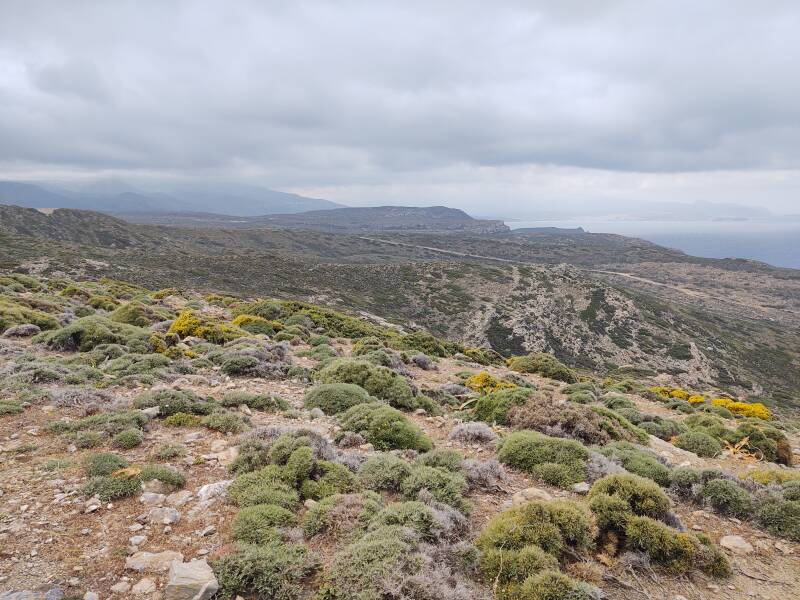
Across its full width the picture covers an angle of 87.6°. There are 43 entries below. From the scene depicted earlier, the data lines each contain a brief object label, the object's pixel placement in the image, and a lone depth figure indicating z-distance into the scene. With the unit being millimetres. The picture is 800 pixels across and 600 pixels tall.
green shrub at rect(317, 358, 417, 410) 11234
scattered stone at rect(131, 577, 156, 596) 4047
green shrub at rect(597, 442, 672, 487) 7371
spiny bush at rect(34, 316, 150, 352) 13070
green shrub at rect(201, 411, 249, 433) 7936
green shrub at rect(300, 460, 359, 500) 5820
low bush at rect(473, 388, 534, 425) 10125
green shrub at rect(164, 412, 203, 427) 7988
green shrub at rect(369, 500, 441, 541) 4991
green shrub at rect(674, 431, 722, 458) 10312
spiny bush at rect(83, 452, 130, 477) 5953
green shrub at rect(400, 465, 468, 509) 5820
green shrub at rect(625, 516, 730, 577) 4984
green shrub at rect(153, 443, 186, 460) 6641
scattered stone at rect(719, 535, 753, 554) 5523
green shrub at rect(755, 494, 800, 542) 5875
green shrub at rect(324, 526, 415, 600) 4027
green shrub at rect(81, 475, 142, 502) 5508
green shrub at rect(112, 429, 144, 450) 6881
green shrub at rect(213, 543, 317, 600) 4113
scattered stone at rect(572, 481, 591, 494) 6535
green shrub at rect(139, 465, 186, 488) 5934
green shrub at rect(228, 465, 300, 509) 5461
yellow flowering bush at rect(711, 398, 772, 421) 16030
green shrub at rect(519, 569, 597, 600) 4105
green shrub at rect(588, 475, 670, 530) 5383
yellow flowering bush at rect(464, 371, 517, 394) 13659
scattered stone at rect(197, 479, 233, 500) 5688
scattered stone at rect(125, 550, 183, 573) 4328
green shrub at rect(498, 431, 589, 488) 6953
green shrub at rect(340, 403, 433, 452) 7996
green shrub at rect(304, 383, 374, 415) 9812
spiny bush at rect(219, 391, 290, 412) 9287
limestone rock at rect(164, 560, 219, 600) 3941
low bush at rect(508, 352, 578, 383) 20484
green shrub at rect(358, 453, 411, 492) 6211
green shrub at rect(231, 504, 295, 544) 4762
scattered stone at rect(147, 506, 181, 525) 5133
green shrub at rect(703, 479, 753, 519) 6358
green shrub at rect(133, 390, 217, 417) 8422
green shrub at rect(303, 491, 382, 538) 5051
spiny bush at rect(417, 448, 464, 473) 6870
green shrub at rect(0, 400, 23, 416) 7711
